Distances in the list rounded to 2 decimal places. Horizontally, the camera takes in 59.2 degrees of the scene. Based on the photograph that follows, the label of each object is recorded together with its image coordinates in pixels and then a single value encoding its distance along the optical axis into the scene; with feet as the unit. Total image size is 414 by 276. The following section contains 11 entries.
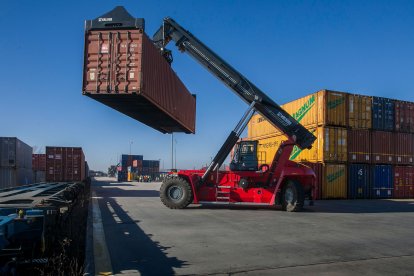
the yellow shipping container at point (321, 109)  69.72
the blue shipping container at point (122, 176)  241.55
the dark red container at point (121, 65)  36.32
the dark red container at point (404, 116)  77.36
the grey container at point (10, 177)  64.39
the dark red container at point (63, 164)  79.71
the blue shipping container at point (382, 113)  75.25
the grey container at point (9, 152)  65.03
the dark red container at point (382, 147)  75.05
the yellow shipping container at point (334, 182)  70.13
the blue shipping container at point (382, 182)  75.51
